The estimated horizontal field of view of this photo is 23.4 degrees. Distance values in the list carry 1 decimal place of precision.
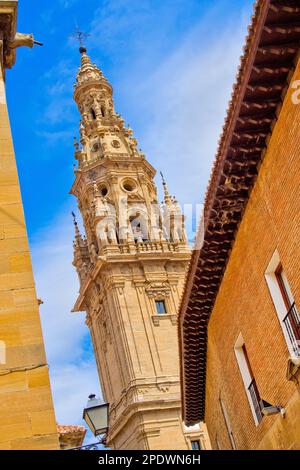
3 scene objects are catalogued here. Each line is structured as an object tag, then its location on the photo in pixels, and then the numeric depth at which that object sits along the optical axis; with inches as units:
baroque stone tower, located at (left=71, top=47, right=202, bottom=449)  1544.0
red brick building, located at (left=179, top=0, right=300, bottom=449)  431.8
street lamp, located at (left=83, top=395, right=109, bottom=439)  442.9
